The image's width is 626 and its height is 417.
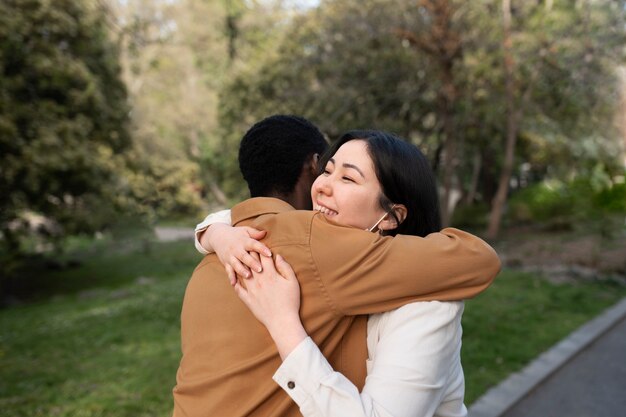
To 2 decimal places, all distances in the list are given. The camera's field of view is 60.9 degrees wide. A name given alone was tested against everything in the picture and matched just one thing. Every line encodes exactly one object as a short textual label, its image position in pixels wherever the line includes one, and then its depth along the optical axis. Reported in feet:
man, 3.97
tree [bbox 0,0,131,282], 34.99
